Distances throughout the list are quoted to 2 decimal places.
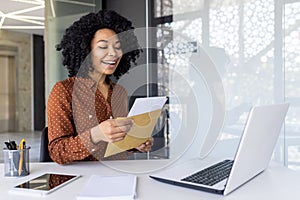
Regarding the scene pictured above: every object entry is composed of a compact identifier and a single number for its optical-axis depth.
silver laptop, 0.88
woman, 1.30
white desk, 0.93
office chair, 1.57
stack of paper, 0.90
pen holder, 1.17
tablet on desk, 0.97
